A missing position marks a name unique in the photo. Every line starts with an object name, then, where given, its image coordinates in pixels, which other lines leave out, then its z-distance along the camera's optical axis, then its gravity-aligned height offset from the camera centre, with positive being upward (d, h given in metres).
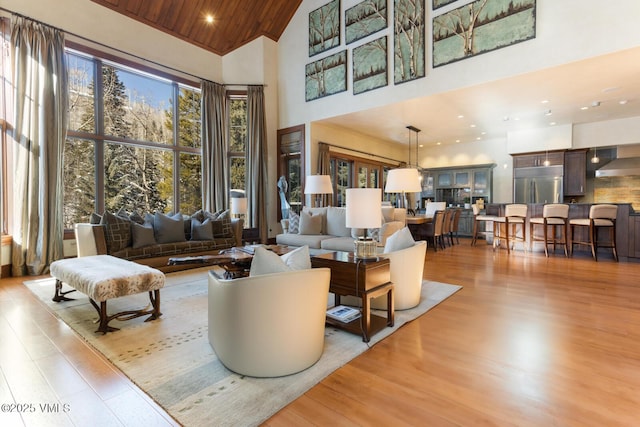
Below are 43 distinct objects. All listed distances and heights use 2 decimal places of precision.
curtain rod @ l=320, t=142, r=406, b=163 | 7.87 +1.56
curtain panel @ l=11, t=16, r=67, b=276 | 4.72 +0.95
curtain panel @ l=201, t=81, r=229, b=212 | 7.10 +1.31
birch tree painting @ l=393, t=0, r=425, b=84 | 5.61 +3.08
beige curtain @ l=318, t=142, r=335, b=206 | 7.45 +1.15
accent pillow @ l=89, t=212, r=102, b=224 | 4.49 -0.18
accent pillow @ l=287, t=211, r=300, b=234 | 5.90 -0.34
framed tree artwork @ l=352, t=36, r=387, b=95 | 6.09 +2.86
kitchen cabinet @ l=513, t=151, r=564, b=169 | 7.88 +1.23
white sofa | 4.97 -0.45
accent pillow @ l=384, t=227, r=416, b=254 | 3.14 -0.36
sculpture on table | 7.55 +0.28
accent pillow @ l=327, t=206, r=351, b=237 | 5.47 -0.31
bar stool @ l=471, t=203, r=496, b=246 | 7.12 -0.31
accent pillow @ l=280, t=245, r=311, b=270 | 2.03 -0.36
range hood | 6.95 +0.86
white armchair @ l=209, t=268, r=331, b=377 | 1.79 -0.69
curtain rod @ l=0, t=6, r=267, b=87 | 4.76 +3.00
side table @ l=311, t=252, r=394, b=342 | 2.40 -0.63
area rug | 1.61 -1.05
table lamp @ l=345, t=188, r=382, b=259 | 2.63 -0.06
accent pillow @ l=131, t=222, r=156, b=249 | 4.56 -0.43
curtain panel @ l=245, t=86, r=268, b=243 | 7.43 +1.12
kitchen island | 5.41 -0.51
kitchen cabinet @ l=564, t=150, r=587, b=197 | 7.61 +0.82
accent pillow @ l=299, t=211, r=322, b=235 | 5.66 -0.33
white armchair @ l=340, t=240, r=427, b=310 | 2.98 -0.70
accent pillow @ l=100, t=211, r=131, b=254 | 4.34 -0.36
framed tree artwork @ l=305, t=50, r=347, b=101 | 6.72 +2.95
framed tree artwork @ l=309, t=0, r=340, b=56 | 6.84 +4.07
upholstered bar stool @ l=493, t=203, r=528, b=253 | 6.59 -0.39
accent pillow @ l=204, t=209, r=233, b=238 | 5.56 -0.33
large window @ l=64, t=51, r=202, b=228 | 5.58 +1.30
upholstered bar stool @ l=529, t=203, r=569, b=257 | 5.97 -0.31
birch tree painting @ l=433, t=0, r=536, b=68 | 4.62 +2.86
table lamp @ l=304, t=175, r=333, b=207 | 5.77 +0.40
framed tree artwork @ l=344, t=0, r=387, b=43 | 6.12 +3.86
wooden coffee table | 3.09 -0.56
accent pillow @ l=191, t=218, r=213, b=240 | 5.31 -0.41
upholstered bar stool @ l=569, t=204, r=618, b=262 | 5.47 -0.33
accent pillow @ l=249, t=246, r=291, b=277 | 1.88 -0.35
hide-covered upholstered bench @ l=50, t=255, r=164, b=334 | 2.54 -0.64
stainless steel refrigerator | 7.89 +0.55
